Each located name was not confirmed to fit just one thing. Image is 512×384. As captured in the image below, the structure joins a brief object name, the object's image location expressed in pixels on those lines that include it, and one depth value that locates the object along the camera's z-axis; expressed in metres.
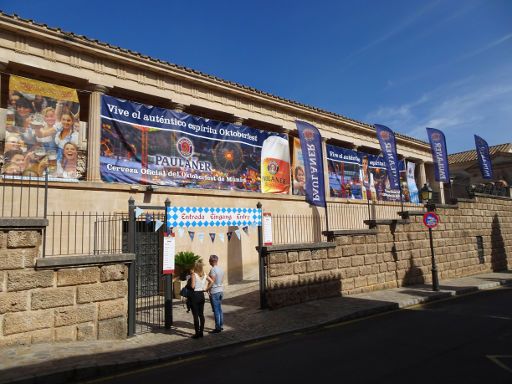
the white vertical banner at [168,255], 8.22
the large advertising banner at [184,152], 13.48
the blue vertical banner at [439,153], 20.48
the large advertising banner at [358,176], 21.42
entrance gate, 7.84
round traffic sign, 14.20
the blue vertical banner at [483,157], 23.44
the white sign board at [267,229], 12.09
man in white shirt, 8.06
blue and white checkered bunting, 8.90
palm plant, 12.74
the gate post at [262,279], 10.24
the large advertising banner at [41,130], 11.46
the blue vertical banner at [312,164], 16.53
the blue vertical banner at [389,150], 18.16
